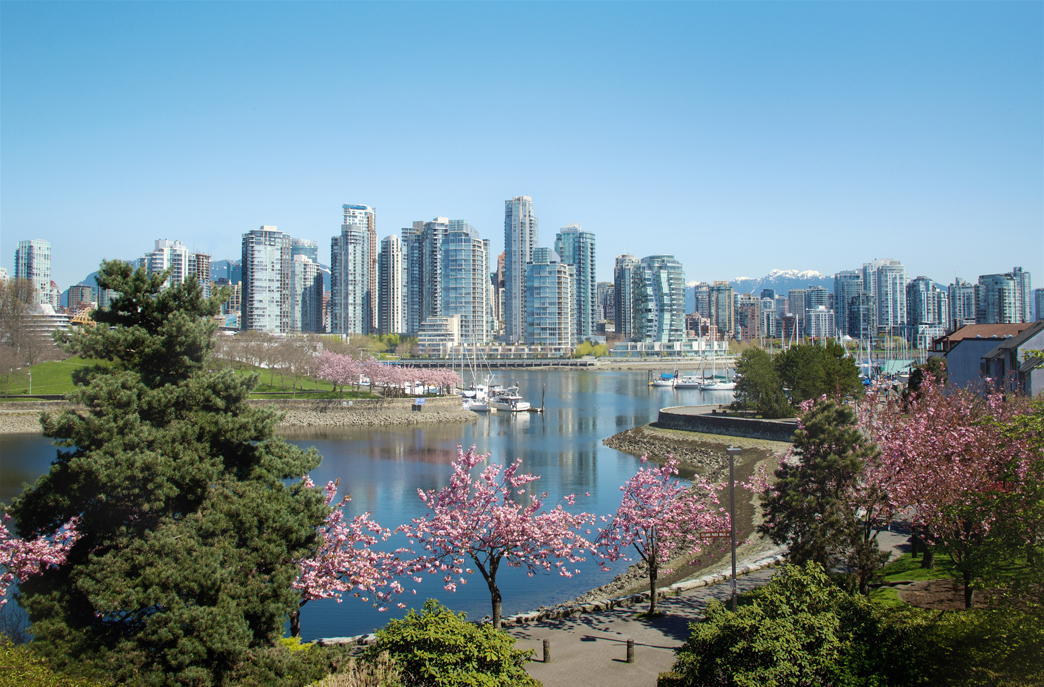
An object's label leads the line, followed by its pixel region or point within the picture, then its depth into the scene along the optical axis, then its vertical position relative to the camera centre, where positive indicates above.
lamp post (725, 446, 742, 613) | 15.12 -3.72
